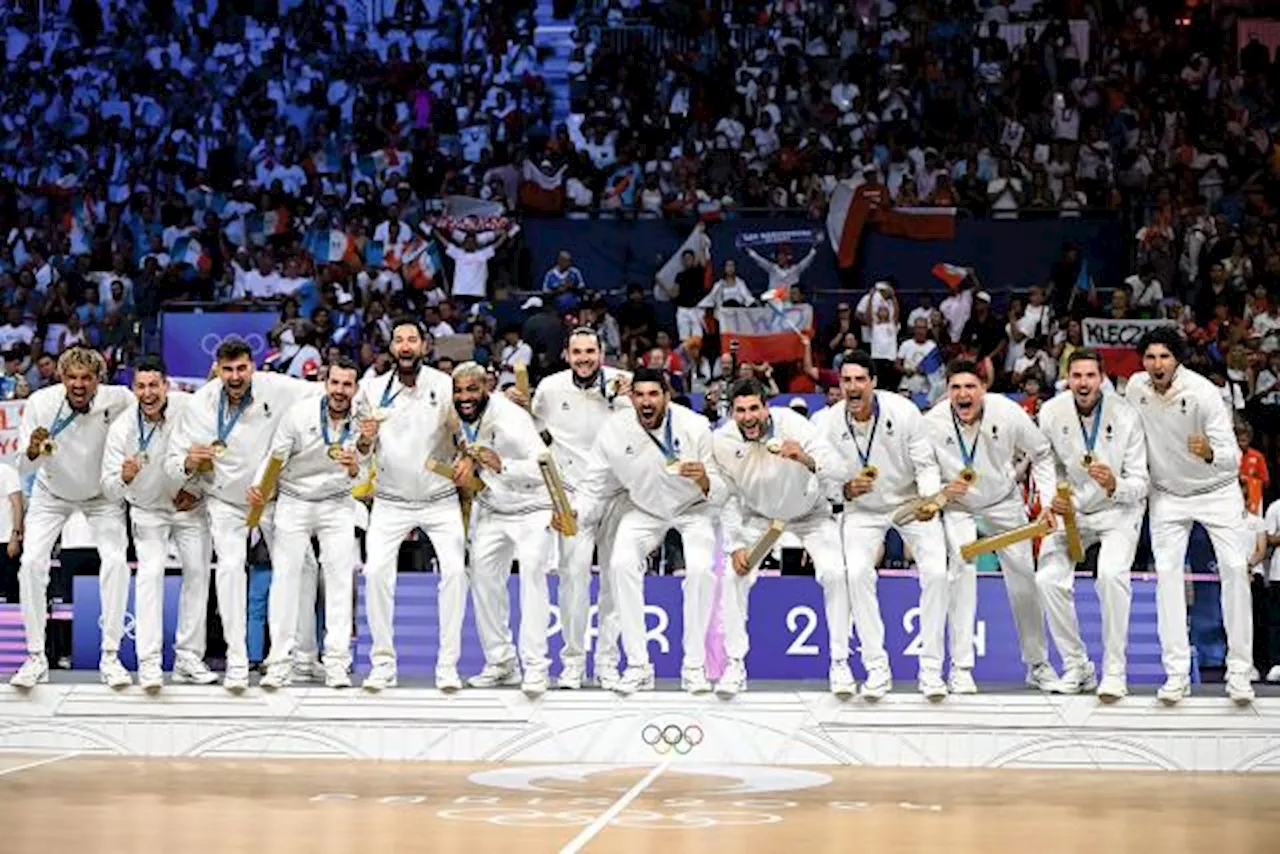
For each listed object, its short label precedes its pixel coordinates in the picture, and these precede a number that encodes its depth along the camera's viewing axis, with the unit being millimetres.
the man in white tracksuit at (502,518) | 15922
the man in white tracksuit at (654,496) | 15875
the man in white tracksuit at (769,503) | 15695
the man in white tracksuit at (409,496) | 16125
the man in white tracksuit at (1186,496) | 15539
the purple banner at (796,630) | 16828
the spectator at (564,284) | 25297
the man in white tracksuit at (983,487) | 15859
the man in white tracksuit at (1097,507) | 15641
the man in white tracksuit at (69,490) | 16516
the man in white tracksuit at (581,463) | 16250
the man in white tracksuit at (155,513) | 16344
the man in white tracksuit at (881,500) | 15750
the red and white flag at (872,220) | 26031
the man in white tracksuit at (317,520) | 16172
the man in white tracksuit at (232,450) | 16250
